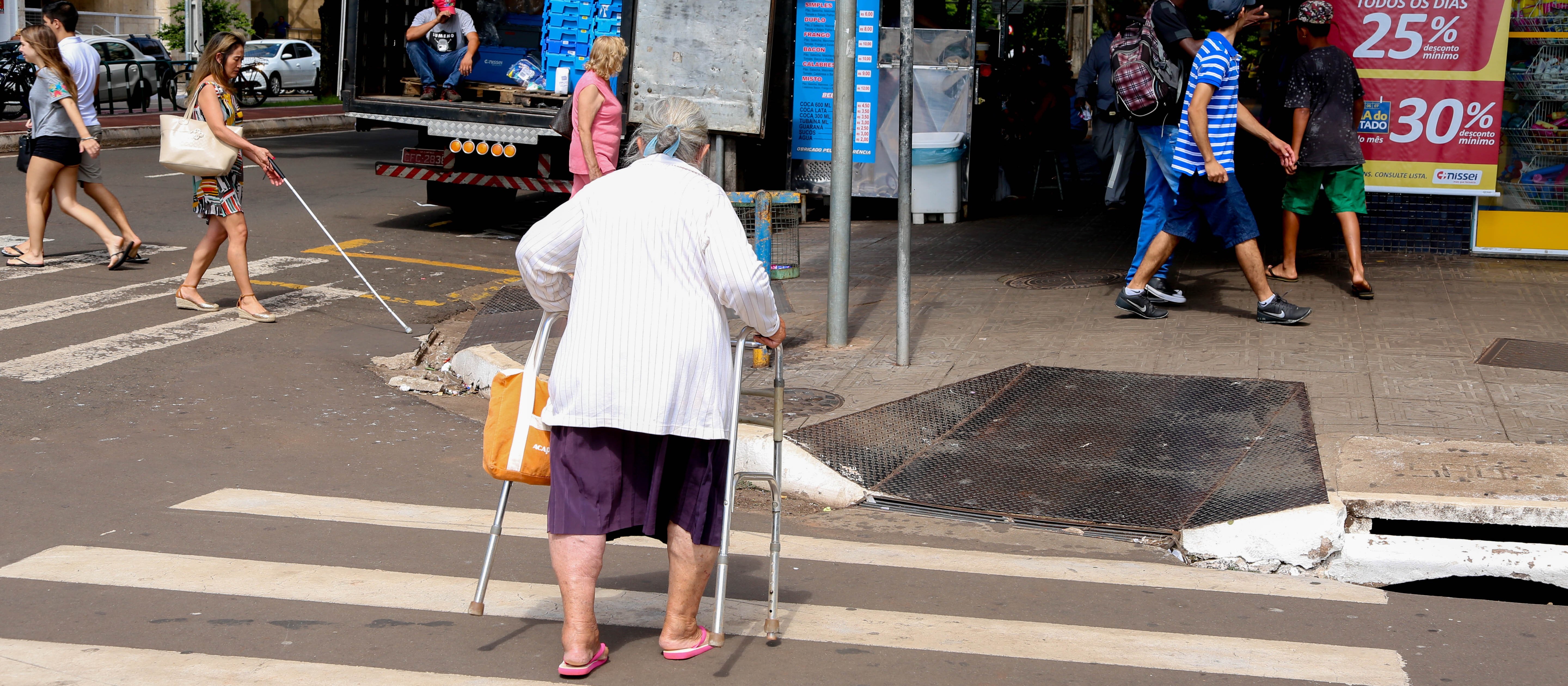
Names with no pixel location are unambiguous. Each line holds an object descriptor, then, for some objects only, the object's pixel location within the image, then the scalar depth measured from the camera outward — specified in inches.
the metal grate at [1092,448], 214.2
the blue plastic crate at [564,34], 549.0
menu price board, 507.5
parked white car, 1339.8
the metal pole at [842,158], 300.2
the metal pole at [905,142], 284.4
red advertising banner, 372.8
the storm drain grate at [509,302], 362.9
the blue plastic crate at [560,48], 550.6
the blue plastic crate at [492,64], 594.5
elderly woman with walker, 141.9
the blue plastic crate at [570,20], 542.0
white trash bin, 510.9
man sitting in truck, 536.7
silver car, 951.0
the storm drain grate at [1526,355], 276.8
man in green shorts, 337.1
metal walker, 147.2
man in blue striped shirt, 298.8
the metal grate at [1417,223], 392.2
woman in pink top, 339.3
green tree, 1456.7
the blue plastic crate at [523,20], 601.0
